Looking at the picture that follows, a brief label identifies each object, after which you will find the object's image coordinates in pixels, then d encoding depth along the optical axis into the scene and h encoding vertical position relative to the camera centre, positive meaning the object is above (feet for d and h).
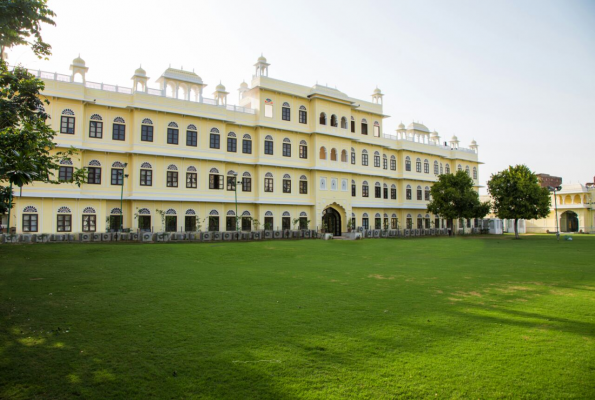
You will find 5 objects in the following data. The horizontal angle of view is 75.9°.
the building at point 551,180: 224.33 +23.50
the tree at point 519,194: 116.67 +8.01
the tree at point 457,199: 123.85 +7.21
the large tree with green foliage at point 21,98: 24.26 +11.64
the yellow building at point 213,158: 80.43 +17.01
